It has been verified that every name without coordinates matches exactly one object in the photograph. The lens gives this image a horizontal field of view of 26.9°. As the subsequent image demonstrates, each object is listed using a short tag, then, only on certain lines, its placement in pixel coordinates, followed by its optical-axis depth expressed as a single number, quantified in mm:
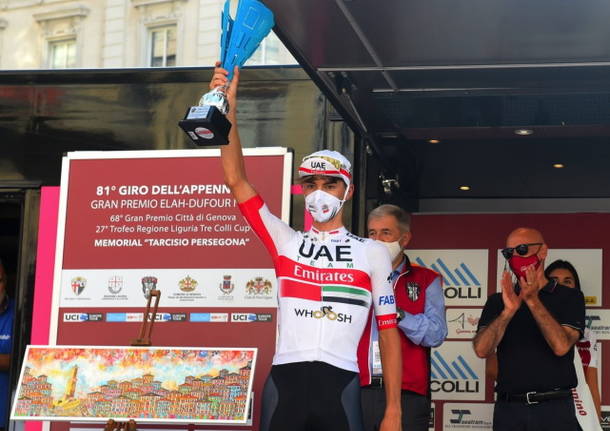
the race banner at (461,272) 8562
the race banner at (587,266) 8352
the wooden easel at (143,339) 6547
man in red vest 6211
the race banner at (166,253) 7461
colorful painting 6582
